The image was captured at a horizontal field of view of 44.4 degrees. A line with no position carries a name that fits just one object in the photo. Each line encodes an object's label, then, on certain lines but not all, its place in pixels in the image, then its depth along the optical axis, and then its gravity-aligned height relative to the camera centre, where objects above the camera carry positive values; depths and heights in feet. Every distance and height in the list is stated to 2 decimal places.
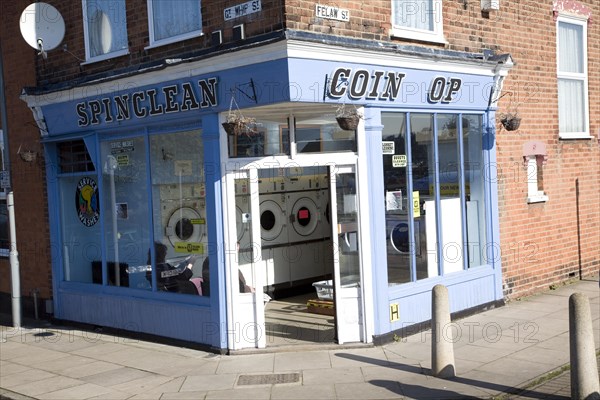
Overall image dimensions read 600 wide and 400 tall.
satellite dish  35.53 +7.91
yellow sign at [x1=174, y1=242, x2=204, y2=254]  31.53 -2.87
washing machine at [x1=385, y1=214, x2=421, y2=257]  31.89 -2.71
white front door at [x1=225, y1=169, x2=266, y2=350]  29.66 -3.64
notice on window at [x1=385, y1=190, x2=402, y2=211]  31.53 -1.21
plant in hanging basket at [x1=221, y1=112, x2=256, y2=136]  27.43 +2.05
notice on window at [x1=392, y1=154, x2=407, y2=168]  31.83 +0.49
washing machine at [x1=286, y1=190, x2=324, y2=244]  41.88 -2.27
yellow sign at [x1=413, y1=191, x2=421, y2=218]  32.81 -1.52
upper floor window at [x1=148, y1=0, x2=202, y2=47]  31.01 +7.02
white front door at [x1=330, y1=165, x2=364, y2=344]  30.09 -3.01
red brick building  29.22 +4.87
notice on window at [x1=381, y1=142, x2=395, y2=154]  31.35 +1.09
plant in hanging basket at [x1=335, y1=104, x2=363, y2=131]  28.09 +2.16
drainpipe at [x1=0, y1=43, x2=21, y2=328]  37.45 -3.31
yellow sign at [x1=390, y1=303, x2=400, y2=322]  31.07 -5.93
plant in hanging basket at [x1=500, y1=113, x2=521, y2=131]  35.29 +2.16
